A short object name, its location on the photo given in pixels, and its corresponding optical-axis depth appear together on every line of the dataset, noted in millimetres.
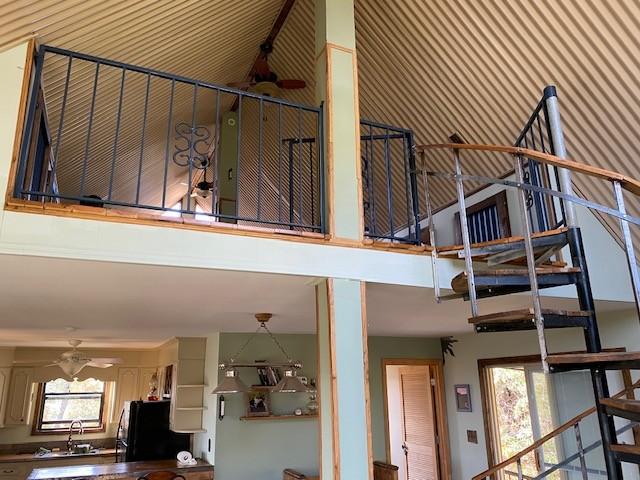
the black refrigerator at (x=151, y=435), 6619
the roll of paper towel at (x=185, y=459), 5883
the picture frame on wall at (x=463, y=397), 6511
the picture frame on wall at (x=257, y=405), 5898
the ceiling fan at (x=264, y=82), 5645
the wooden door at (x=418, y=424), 7074
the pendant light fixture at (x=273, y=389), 4824
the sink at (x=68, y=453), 7746
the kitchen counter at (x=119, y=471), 5449
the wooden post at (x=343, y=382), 2883
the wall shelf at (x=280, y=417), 5828
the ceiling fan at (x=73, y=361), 6740
